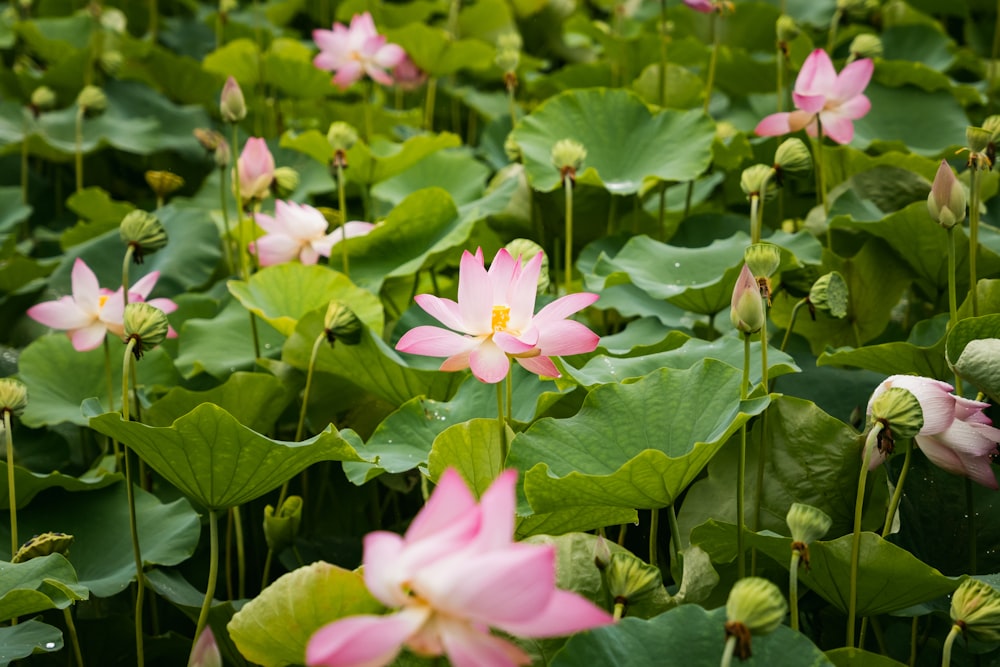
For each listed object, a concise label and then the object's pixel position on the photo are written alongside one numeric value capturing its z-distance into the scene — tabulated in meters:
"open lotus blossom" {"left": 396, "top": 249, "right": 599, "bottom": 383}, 3.51
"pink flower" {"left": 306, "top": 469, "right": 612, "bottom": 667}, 3.05
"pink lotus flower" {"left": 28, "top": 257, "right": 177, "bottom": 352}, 3.96
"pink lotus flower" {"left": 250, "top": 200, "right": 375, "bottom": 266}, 4.19
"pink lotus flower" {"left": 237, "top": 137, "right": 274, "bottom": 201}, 4.27
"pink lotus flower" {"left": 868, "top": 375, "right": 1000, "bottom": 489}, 3.51
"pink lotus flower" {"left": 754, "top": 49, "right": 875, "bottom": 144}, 4.07
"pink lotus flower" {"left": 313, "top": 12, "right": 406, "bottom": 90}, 4.65
